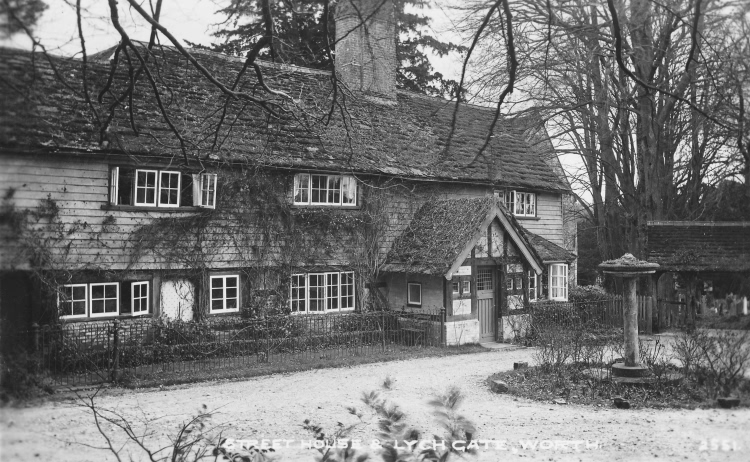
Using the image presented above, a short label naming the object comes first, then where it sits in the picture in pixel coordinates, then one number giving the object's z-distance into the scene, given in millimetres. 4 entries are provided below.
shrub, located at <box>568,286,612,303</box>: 22688
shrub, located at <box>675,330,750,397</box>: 8453
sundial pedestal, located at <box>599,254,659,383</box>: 11836
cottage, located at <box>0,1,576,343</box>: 14414
